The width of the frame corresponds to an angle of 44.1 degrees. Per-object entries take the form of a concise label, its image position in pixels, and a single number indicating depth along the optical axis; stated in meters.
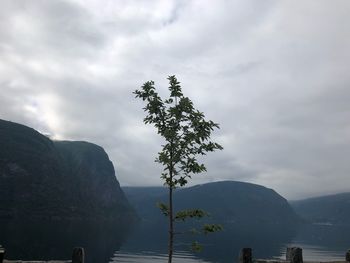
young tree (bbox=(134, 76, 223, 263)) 15.20
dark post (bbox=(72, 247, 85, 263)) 15.42
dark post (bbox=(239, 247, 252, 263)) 17.50
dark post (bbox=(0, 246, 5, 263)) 15.15
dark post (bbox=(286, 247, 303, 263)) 18.62
